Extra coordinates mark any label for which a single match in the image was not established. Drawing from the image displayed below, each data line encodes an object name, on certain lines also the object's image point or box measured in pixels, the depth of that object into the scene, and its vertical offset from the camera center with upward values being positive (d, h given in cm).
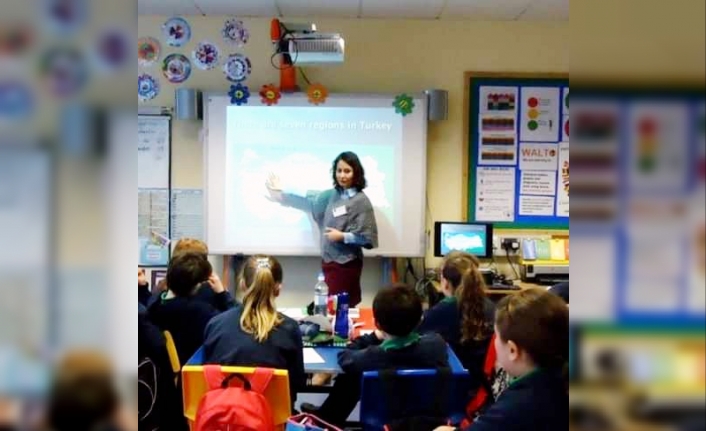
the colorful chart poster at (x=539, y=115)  471 +77
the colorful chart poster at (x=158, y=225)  478 -12
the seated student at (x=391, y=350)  207 -47
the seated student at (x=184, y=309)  254 -42
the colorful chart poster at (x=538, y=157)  474 +45
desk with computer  447 -27
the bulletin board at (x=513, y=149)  472 +51
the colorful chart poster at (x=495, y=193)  478 +16
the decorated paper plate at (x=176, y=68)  471 +110
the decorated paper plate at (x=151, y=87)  459 +93
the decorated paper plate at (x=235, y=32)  470 +137
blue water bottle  275 -50
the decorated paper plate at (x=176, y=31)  470 +137
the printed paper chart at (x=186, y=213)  482 -3
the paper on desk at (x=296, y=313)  317 -55
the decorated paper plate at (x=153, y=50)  453 +121
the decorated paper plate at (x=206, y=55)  471 +120
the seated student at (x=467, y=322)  251 -45
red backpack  193 -62
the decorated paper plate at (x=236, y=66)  471 +111
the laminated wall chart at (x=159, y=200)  474 +7
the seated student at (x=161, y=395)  193 -67
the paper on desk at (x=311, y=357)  235 -58
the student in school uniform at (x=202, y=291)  264 -36
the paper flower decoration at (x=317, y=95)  456 +87
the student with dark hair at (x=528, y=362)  119 -31
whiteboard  459 +36
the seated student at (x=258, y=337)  215 -45
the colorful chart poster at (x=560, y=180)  459 +26
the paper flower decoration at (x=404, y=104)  455 +81
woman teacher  424 -12
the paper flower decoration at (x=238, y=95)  458 +87
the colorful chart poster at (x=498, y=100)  473 +89
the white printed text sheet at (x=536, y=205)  477 +8
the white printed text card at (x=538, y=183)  475 +25
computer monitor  453 -17
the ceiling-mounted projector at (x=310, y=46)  404 +111
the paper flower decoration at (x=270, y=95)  458 +87
